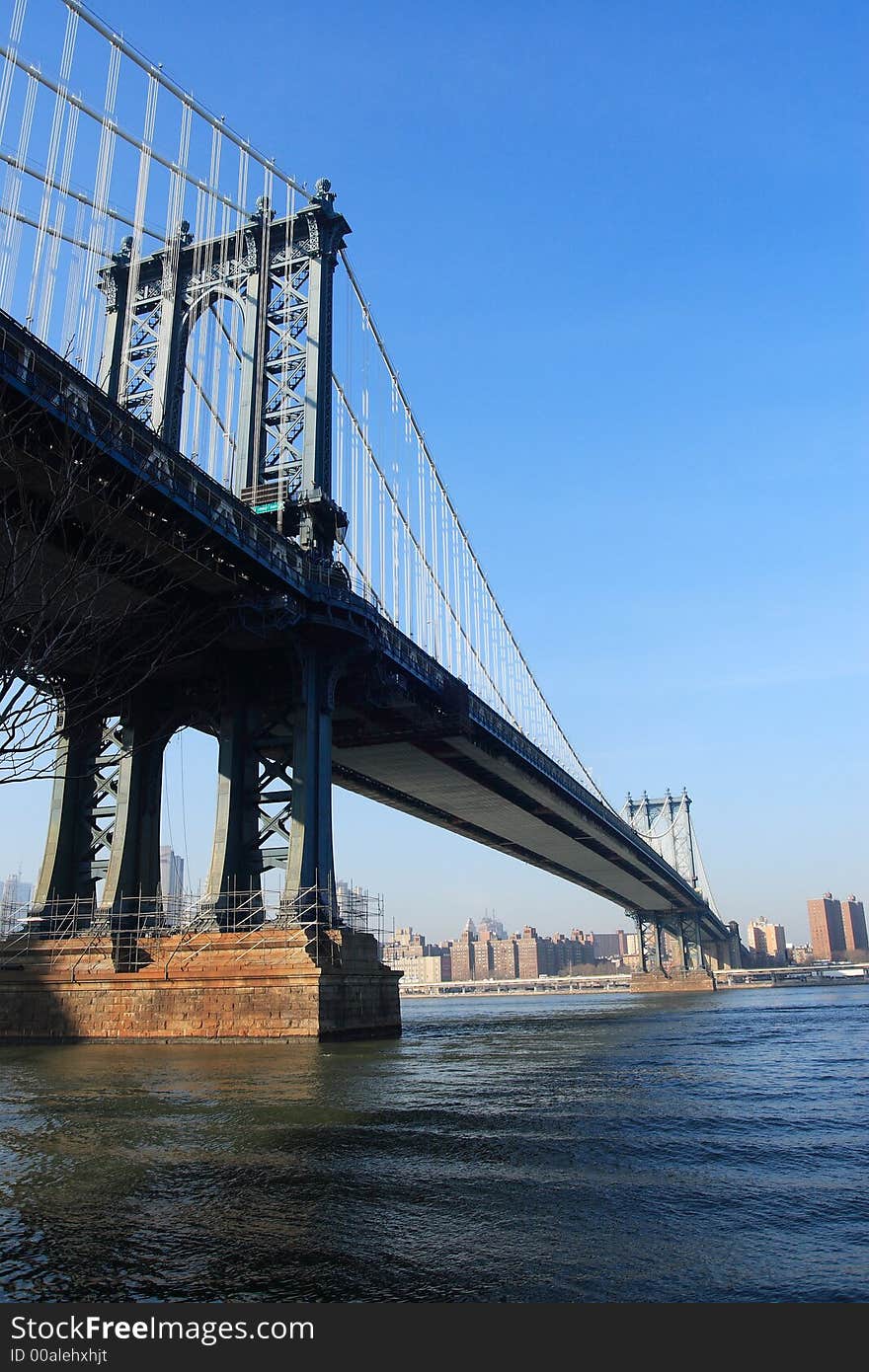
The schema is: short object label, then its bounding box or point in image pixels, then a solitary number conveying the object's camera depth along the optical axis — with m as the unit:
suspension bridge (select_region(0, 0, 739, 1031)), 29.30
